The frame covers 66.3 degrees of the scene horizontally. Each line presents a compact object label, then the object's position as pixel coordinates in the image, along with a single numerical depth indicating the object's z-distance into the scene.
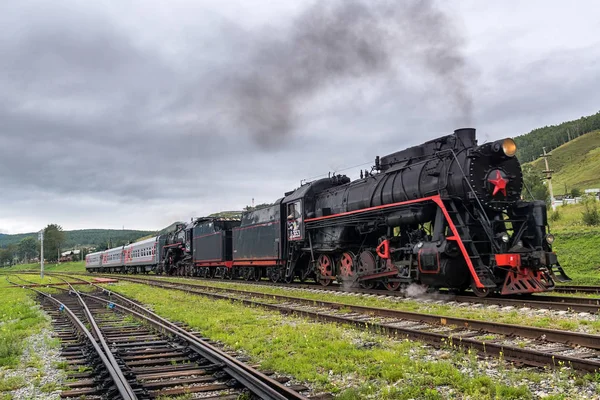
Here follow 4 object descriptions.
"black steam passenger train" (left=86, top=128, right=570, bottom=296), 10.77
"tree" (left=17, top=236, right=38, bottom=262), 161.12
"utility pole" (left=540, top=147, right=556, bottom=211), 33.14
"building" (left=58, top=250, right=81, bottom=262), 111.50
